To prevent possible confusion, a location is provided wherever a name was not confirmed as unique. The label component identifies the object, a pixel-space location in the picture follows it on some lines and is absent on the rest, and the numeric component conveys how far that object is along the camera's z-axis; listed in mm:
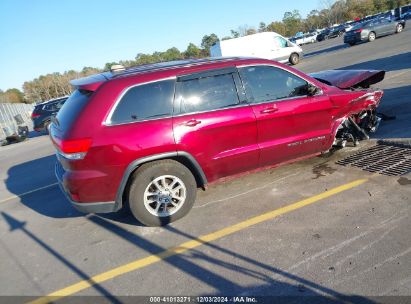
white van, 24812
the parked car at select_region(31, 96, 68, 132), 17594
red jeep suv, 3992
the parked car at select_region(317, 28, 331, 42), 57250
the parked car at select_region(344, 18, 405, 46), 26977
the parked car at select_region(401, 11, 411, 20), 51903
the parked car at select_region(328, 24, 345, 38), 55969
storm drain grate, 4815
